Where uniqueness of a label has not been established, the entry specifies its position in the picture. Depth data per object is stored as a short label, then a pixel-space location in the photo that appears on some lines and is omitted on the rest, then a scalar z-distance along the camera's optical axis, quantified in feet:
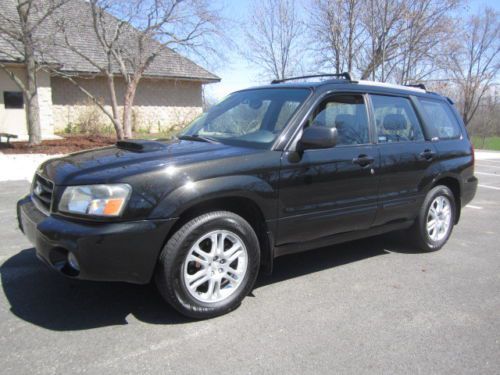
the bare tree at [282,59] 66.90
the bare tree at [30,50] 44.29
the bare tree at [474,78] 132.36
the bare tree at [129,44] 49.39
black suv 9.85
